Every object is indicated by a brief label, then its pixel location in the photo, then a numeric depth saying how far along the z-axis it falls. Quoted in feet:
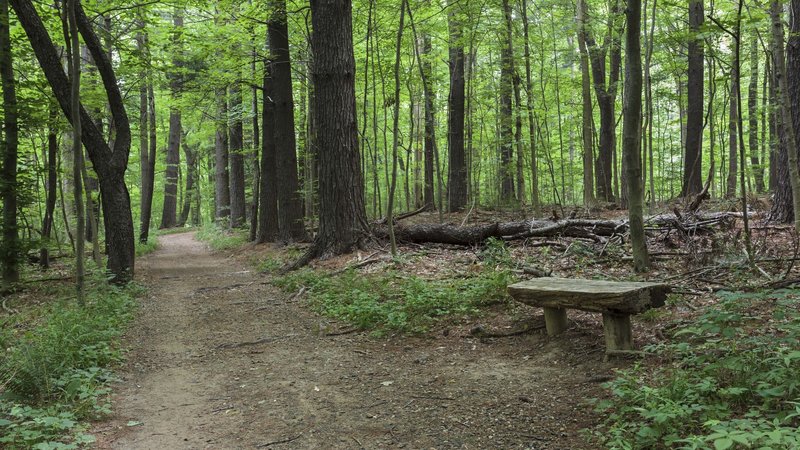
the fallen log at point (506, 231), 27.78
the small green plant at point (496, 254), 24.33
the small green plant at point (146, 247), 50.97
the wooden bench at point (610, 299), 13.17
